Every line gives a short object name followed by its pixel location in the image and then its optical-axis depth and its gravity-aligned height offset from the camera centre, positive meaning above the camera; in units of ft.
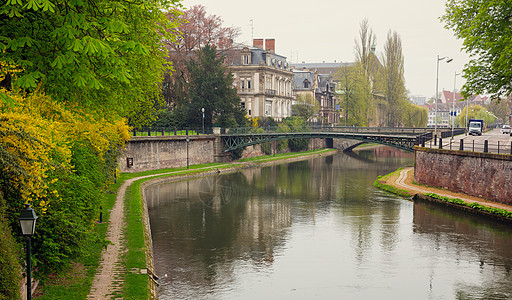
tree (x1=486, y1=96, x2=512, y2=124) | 499.92 +8.81
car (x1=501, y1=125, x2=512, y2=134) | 280.88 -5.32
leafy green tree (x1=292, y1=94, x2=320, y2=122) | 319.82 +8.77
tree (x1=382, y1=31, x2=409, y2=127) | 289.12 +24.36
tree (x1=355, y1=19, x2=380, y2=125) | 285.02 +29.27
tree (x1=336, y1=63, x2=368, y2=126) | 280.51 +15.03
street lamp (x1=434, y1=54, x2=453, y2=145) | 175.52 +20.52
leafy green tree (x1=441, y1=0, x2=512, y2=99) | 90.84 +14.39
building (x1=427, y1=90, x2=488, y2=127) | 625.66 +21.54
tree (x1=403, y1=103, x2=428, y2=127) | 349.06 +2.41
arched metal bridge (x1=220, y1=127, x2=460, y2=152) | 187.21 -6.20
